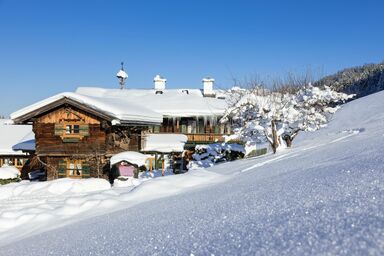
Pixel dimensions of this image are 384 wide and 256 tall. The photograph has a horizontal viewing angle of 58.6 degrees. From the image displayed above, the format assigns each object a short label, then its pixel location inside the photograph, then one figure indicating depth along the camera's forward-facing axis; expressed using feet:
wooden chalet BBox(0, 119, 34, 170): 78.28
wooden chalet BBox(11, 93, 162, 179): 61.22
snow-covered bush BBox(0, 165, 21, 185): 67.36
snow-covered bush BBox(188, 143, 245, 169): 77.77
